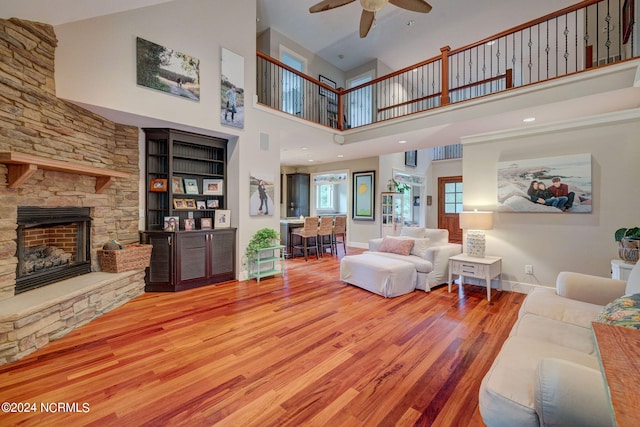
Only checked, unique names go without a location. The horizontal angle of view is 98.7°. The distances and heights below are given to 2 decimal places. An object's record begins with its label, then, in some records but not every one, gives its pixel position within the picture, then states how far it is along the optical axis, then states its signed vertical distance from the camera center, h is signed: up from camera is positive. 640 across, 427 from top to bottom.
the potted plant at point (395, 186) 7.75 +0.68
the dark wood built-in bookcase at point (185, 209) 3.96 +0.01
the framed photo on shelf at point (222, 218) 4.45 -0.15
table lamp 3.81 -0.24
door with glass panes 9.06 +0.20
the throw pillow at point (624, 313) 1.26 -0.51
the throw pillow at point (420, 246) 4.28 -0.57
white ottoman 3.71 -0.92
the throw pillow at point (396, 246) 4.34 -0.58
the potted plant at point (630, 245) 2.77 -0.36
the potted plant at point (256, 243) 4.56 -0.57
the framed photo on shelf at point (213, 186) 4.63 +0.40
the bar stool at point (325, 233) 6.46 -0.56
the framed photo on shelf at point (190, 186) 4.46 +0.39
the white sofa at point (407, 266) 3.75 -0.81
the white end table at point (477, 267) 3.63 -0.78
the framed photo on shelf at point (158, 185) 4.18 +0.37
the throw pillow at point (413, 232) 4.53 -0.36
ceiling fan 3.19 +2.56
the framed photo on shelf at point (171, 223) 4.04 -0.20
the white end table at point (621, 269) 2.69 -0.59
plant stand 4.55 -0.94
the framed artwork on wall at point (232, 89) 4.21 +1.89
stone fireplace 2.50 +0.07
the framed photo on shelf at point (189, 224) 4.30 -0.23
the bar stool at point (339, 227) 6.85 -0.43
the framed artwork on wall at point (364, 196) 7.82 +0.41
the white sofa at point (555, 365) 0.99 -0.76
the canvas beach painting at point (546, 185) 3.43 +0.34
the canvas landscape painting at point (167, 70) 3.43 +1.85
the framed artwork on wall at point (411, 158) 8.45 +1.62
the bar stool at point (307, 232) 6.07 -0.51
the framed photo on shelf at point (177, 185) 4.29 +0.38
